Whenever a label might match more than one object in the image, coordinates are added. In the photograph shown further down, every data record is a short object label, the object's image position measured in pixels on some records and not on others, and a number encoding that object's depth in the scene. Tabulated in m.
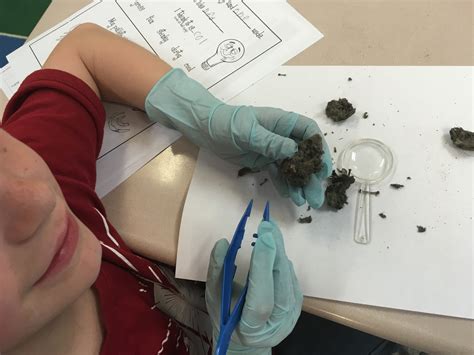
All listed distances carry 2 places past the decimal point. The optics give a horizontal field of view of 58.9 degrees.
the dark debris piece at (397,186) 0.64
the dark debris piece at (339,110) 0.71
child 0.43
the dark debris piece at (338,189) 0.64
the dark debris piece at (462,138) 0.65
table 0.58
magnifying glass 0.63
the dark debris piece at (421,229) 0.61
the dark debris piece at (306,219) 0.64
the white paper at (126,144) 0.75
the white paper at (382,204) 0.58
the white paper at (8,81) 0.88
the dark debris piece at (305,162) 0.62
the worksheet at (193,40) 0.79
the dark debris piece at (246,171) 0.71
